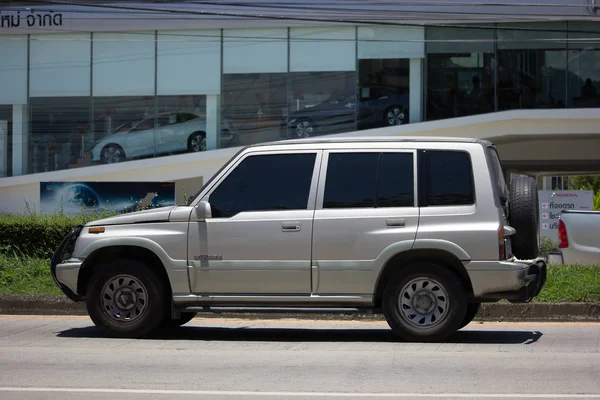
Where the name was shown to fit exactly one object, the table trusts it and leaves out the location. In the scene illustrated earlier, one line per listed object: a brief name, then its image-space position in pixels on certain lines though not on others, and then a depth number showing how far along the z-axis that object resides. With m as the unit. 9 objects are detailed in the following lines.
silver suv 9.23
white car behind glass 31.06
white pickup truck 15.34
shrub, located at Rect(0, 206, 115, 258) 15.24
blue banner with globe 30.69
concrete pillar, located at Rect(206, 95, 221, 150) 30.73
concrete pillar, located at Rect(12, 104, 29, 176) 31.64
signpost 26.14
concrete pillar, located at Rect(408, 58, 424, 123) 29.95
